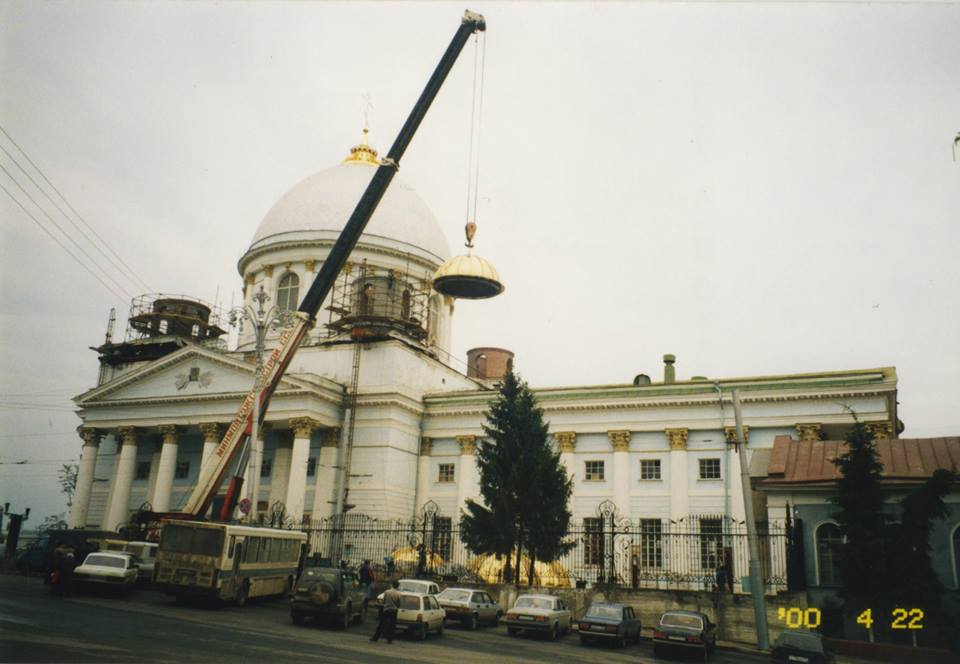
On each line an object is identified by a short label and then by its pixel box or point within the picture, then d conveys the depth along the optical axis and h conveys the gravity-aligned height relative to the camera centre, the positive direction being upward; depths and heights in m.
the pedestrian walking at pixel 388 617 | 18.67 -0.99
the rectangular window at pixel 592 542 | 35.96 +1.68
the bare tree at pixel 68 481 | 69.88 +6.11
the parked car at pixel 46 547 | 32.56 +0.31
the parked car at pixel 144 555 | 27.69 +0.15
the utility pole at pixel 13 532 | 39.47 +0.99
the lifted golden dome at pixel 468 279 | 36.88 +12.70
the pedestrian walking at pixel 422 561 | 30.49 +0.42
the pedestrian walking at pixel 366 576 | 29.16 -0.21
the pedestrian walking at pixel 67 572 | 22.62 -0.44
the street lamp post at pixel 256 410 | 28.08 +5.03
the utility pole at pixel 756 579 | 21.66 +0.24
